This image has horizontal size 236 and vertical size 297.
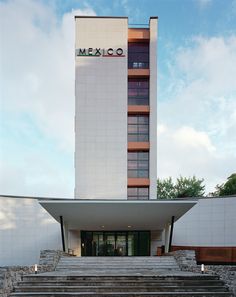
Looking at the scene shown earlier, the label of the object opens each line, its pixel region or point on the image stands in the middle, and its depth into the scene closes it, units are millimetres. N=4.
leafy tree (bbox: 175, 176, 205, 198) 35646
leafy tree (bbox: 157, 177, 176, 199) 37639
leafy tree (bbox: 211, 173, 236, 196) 29224
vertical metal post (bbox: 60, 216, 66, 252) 14715
